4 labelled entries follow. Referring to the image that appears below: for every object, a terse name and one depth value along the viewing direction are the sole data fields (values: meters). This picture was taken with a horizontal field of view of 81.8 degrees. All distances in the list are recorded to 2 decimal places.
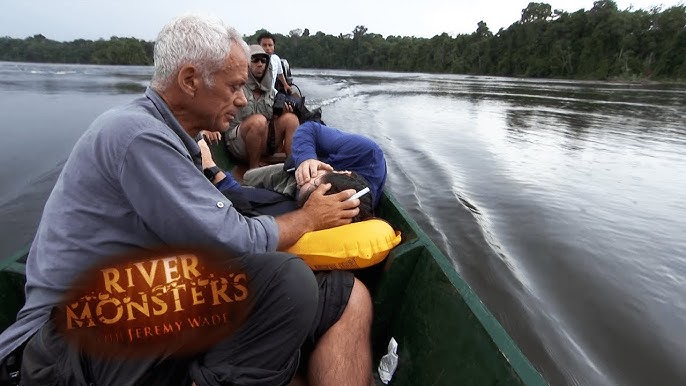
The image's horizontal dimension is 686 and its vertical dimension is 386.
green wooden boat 1.38
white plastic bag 1.88
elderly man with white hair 1.14
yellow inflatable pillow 1.75
